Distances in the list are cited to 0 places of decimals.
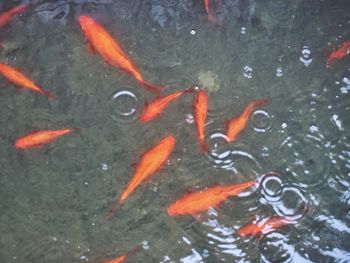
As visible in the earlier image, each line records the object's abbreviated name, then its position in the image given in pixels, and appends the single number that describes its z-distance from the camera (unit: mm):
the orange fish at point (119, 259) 3212
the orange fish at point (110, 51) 3578
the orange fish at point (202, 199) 3268
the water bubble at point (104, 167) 3441
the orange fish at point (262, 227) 3275
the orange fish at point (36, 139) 3451
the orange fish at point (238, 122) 3475
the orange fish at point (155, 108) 3533
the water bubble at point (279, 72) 3656
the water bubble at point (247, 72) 3645
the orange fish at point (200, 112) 3477
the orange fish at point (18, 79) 3564
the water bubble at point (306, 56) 3691
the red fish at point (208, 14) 3782
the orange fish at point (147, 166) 3369
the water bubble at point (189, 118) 3531
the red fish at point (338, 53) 3680
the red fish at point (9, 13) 3740
